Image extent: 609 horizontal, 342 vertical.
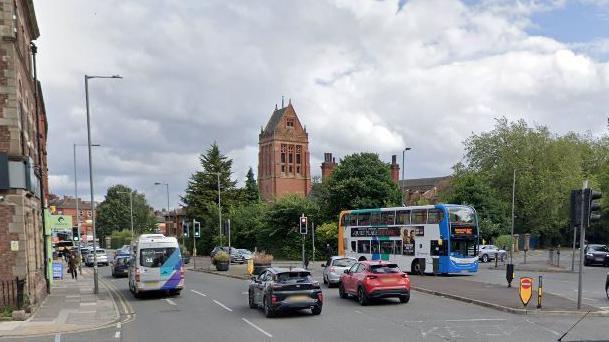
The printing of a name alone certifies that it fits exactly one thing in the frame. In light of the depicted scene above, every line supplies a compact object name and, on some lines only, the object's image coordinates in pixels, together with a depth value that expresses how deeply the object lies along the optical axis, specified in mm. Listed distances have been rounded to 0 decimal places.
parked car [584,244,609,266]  40656
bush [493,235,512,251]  58250
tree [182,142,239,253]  80688
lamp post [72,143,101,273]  46266
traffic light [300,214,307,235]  33597
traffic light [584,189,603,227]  17094
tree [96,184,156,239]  126438
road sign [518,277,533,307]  17281
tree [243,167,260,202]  87656
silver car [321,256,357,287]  26906
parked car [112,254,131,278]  39469
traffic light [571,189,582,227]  17312
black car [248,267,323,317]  16891
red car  19219
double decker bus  31688
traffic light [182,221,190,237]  47112
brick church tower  107500
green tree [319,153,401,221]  54906
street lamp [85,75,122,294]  26609
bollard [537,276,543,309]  17188
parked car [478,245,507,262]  51500
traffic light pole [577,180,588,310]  16844
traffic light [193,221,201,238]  44375
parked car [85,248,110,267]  58906
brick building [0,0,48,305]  18922
